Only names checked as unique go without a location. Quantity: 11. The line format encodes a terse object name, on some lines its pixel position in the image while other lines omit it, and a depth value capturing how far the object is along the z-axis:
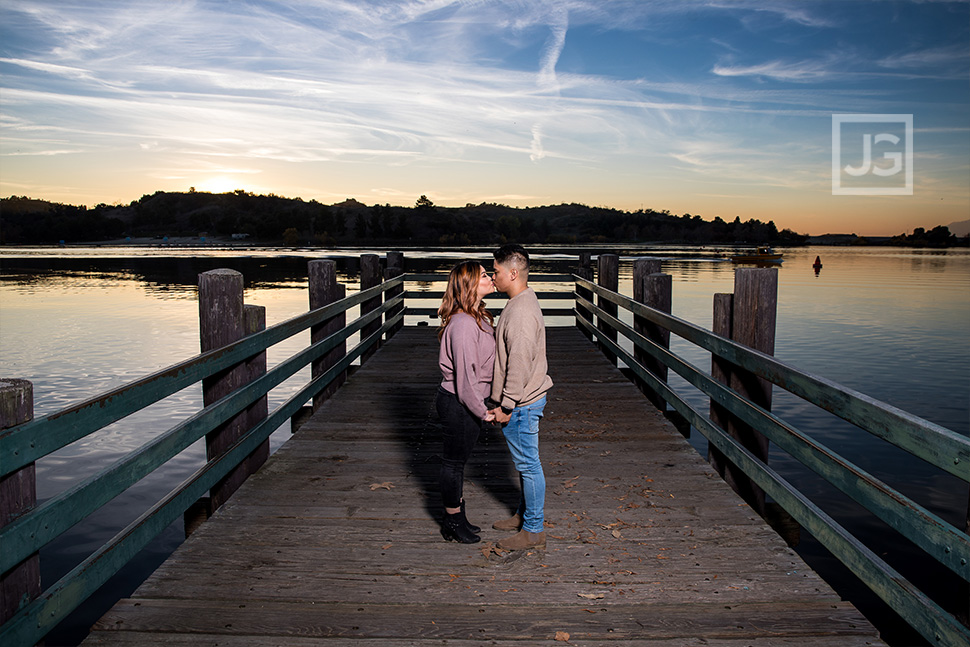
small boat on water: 68.38
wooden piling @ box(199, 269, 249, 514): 4.90
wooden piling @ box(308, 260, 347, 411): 7.98
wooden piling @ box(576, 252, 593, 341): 13.05
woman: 4.07
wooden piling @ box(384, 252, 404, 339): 12.48
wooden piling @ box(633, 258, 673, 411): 7.90
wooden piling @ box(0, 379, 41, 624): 2.71
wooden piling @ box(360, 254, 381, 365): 10.91
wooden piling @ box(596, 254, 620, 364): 11.14
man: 3.93
